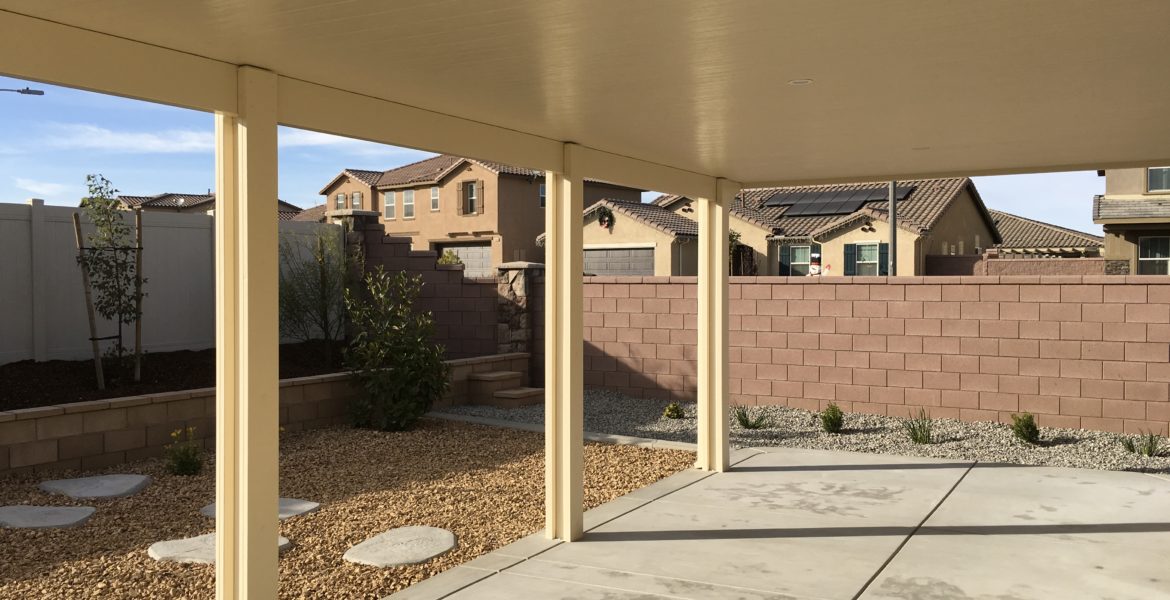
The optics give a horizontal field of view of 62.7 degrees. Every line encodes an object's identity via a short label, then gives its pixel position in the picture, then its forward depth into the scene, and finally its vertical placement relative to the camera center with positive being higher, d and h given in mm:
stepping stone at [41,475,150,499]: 6566 -1312
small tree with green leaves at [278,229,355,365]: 11156 +119
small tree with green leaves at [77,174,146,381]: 8906 +377
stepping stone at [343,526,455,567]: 5188 -1407
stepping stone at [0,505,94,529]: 5750 -1334
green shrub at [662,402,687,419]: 10297 -1245
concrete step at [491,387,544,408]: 10977 -1162
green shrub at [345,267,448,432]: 9406 -684
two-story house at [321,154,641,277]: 31781 +3019
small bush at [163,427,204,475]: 7254 -1216
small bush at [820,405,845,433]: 9312 -1212
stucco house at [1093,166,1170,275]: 21547 +1637
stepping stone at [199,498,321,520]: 6129 -1378
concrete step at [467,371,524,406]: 11125 -1034
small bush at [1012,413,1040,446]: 8695 -1236
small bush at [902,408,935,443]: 8789 -1261
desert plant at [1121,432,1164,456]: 8078 -1311
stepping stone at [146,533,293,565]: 5121 -1373
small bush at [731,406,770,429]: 9625 -1268
